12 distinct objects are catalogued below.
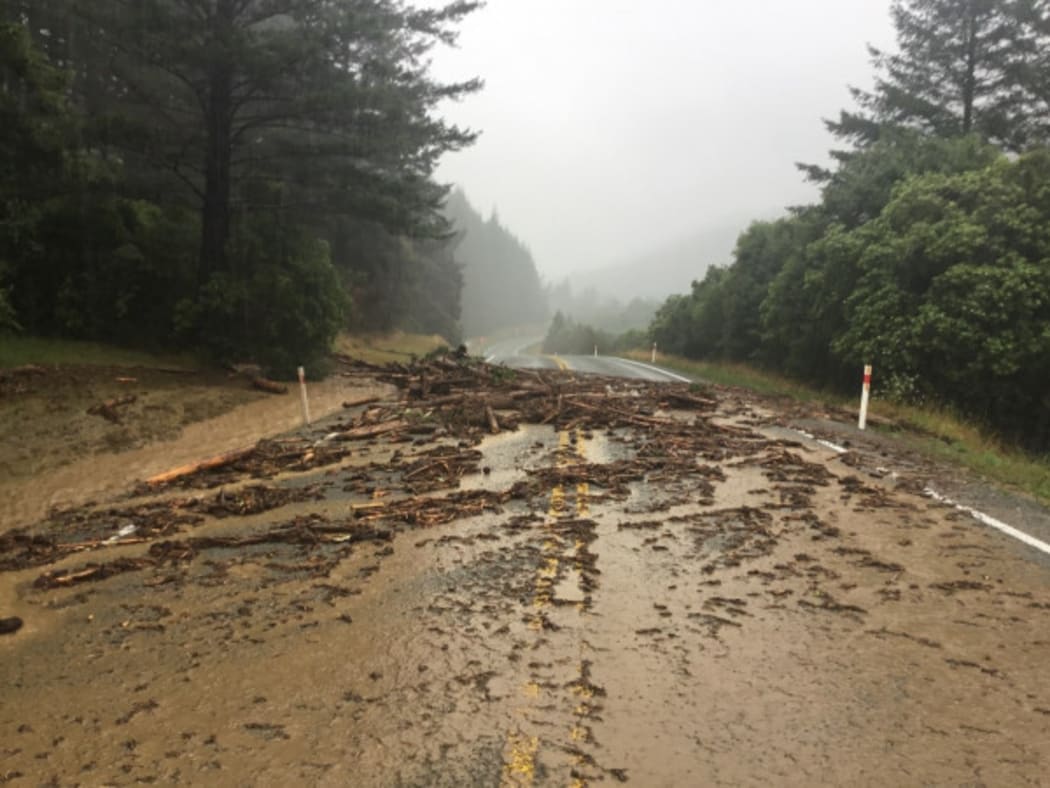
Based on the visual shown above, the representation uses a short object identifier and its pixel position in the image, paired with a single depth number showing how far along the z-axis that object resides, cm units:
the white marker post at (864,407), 1249
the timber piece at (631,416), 1214
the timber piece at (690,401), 1452
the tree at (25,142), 1535
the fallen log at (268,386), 1585
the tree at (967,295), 1414
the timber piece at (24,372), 1217
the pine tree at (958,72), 2253
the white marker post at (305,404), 1288
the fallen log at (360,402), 1481
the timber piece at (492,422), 1181
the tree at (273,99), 1583
